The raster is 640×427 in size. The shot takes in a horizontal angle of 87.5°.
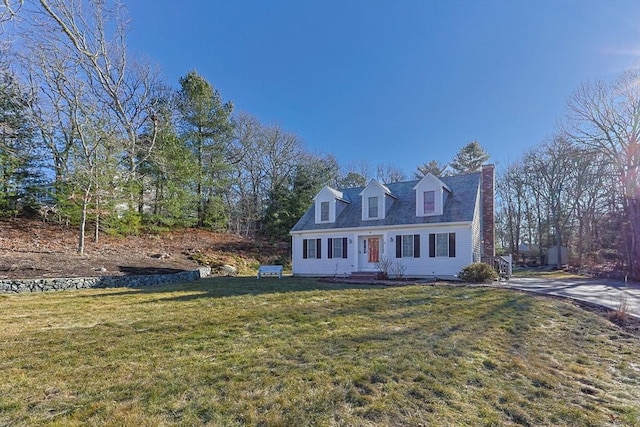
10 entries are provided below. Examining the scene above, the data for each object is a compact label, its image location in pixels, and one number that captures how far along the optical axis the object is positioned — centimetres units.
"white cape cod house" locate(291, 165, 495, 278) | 1476
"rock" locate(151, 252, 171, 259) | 1708
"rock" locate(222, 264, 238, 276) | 1855
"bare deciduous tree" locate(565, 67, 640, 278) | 1875
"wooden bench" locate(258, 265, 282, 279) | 1575
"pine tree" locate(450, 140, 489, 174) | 3622
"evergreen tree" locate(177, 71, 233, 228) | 2402
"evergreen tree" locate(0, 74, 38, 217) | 1583
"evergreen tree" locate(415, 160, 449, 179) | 3797
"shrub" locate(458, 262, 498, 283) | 1285
